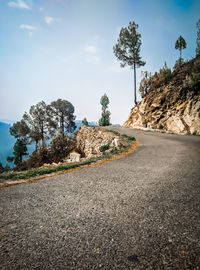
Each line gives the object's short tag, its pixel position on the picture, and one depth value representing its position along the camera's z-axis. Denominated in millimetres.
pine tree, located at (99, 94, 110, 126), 33325
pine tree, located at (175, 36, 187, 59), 35950
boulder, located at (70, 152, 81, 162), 11998
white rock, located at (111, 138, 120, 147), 8384
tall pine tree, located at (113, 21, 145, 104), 23688
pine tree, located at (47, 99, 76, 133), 32375
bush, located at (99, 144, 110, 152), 8688
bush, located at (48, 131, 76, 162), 13418
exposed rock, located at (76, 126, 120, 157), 11048
